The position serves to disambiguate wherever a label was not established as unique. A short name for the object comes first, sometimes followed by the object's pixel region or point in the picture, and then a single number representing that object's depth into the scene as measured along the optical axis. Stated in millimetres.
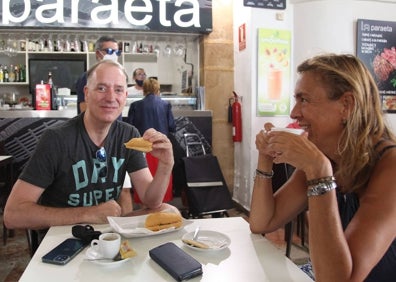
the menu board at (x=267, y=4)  4220
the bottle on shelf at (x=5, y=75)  6316
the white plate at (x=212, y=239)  1229
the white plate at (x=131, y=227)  1323
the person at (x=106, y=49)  3436
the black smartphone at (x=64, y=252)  1119
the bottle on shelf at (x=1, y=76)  6262
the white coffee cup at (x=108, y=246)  1126
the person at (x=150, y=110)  4406
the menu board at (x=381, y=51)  4516
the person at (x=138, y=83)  5757
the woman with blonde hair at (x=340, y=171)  1011
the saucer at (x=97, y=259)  1096
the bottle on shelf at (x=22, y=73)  6402
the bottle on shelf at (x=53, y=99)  4988
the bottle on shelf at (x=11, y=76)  6336
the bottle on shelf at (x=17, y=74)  6383
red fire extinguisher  4844
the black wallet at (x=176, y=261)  1024
